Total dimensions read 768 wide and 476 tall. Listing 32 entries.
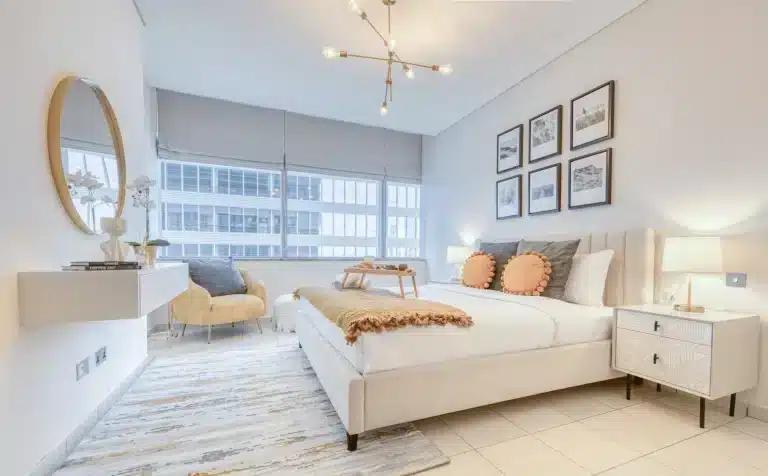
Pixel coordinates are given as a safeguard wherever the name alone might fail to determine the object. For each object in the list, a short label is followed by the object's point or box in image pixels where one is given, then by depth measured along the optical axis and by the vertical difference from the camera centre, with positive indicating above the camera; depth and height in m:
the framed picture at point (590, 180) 2.73 +0.44
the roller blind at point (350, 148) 4.88 +1.27
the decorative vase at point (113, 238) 1.77 -0.07
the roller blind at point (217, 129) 4.20 +1.32
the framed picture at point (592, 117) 2.71 +0.98
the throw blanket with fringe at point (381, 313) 1.58 -0.45
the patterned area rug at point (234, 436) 1.50 -1.11
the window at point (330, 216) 5.01 +0.19
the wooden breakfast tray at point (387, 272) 2.29 -0.31
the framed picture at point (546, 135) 3.15 +0.95
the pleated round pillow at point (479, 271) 3.22 -0.41
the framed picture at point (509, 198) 3.65 +0.37
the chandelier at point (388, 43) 2.27 +1.62
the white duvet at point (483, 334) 1.62 -0.60
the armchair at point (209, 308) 3.32 -0.84
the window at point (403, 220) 5.68 +0.15
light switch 1.98 -0.29
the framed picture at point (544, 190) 3.20 +0.41
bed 1.60 -0.71
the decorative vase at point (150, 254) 2.15 -0.18
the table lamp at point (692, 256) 1.88 -0.14
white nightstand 1.78 -0.69
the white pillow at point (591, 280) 2.54 -0.39
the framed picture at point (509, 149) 3.63 +0.92
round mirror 1.58 +0.40
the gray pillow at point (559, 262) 2.66 -0.26
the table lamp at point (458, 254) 4.25 -0.32
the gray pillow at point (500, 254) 3.21 -0.24
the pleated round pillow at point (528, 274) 2.71 -0.37
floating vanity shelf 1.35 -0.31
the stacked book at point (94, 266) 1.53 -0.19
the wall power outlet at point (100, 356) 1.92 -0.78
